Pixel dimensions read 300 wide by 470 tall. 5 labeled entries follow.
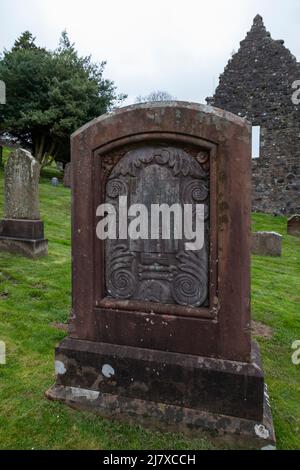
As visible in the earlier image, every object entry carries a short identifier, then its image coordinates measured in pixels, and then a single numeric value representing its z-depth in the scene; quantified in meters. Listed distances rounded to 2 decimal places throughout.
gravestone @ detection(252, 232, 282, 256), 9.58
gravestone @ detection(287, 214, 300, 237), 13.27
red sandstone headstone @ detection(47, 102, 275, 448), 2.38
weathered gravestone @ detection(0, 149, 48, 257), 7.24
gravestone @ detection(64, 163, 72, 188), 19.82
